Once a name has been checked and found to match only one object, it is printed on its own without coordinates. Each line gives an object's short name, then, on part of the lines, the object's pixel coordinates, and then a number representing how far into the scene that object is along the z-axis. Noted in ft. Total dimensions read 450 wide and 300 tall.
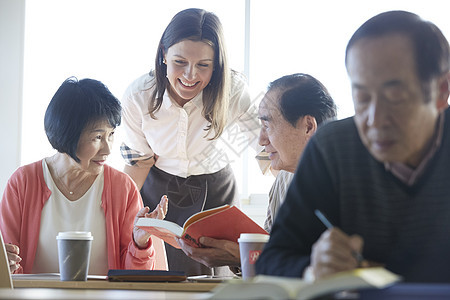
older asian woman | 9.16
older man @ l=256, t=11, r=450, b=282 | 6.35
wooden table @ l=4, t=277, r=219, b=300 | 7.46
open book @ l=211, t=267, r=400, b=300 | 4.55
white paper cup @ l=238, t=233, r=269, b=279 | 7.81
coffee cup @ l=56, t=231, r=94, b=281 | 7.95
